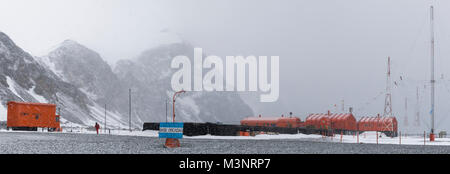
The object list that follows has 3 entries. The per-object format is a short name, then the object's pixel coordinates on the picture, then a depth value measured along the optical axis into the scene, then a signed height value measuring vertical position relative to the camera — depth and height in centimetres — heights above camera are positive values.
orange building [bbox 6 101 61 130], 6234 -334
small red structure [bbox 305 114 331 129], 9479 -614
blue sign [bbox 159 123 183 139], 2484 -205
